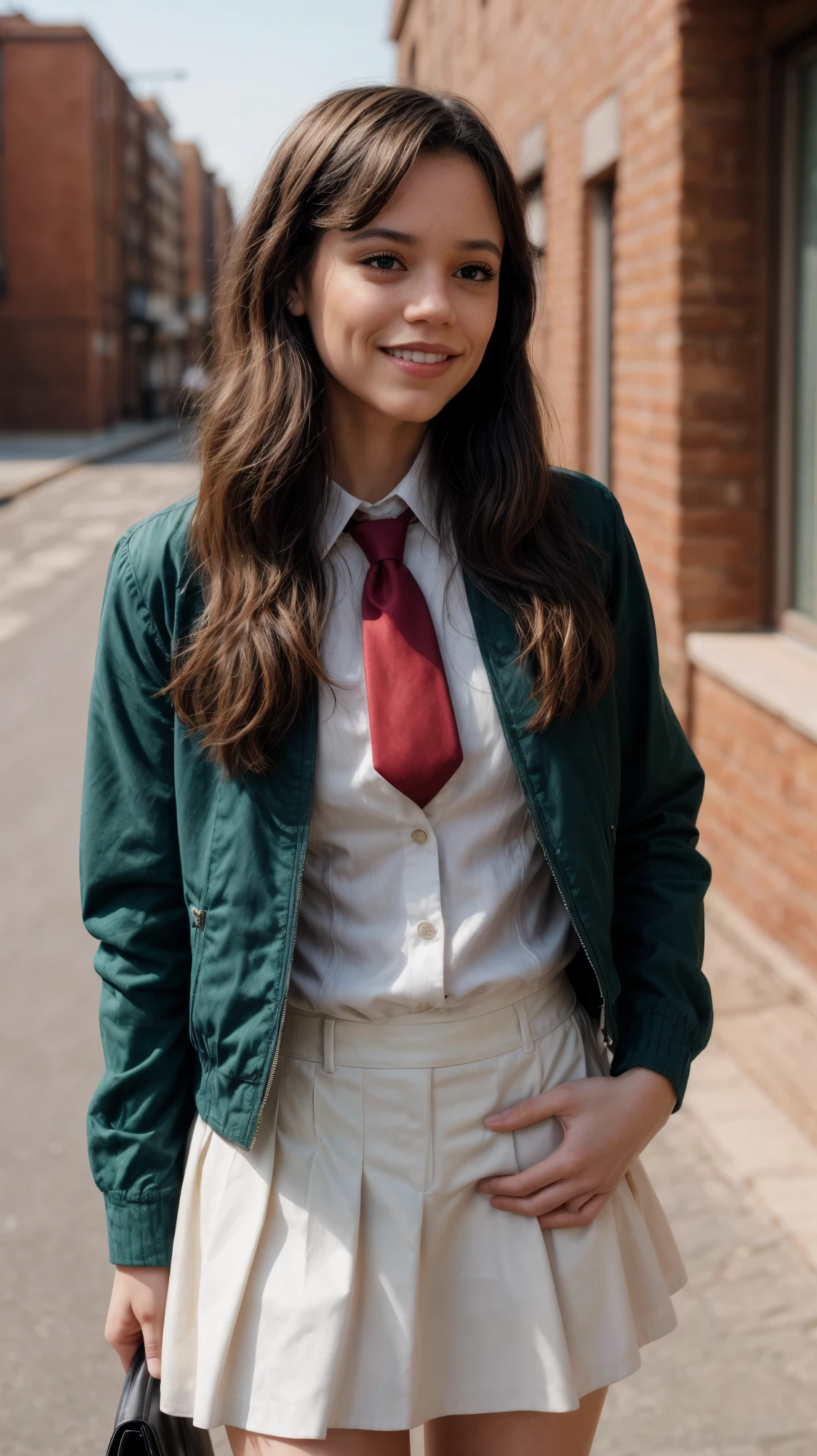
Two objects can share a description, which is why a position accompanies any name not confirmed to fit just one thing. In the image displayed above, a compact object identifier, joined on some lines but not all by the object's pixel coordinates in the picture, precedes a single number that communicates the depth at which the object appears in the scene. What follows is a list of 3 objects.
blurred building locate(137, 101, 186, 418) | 51.97
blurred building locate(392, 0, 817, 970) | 4.82
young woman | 1.58
